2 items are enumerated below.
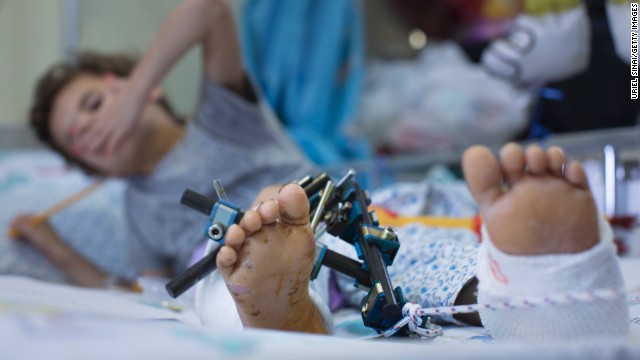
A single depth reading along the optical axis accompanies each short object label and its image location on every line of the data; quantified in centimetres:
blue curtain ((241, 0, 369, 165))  150
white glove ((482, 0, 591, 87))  106
